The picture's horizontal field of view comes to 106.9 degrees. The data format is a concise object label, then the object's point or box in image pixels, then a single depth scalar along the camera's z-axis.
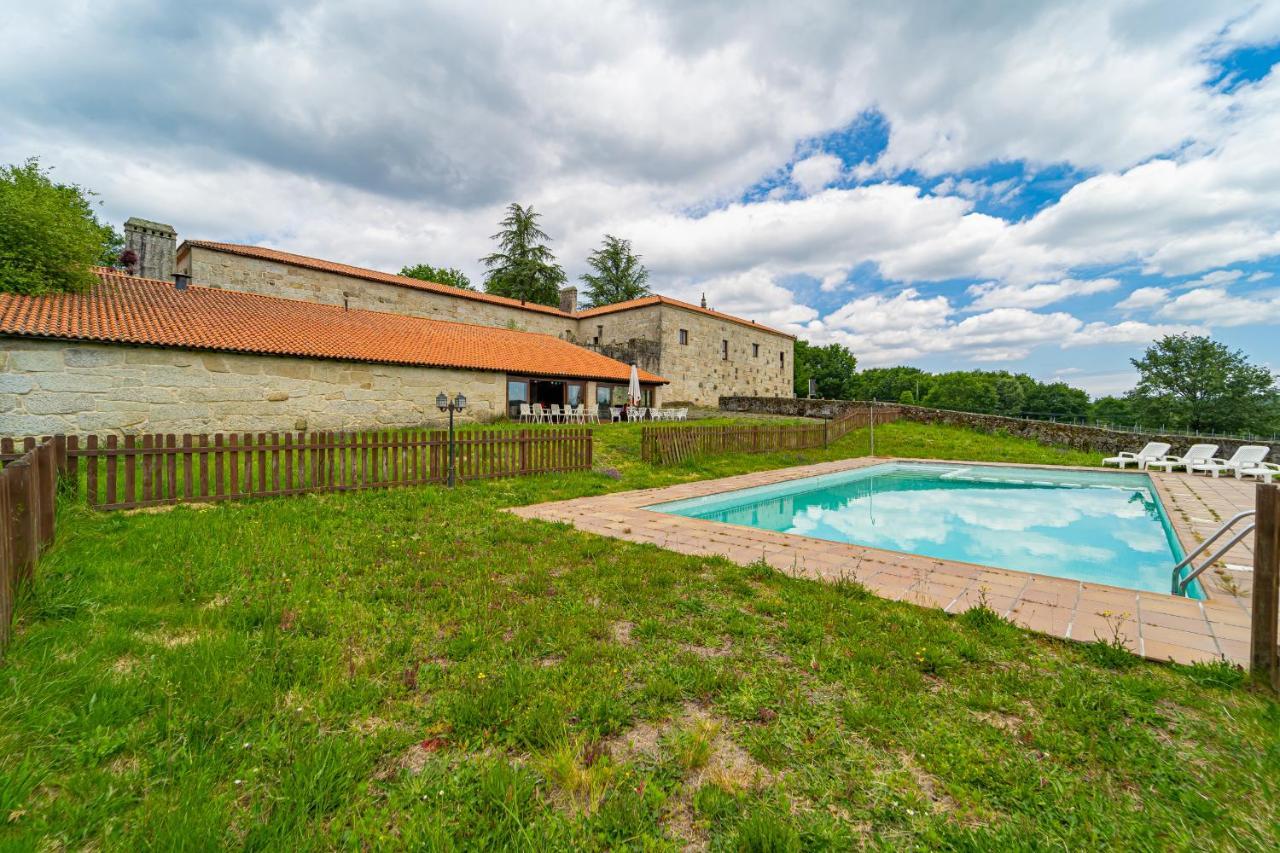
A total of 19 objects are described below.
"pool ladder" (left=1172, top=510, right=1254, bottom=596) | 3.51
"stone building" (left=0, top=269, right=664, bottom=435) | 12.21
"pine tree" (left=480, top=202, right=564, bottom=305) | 37.00
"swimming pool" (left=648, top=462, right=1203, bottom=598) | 7.34
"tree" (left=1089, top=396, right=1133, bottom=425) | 68.90
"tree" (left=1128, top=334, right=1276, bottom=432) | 41.44
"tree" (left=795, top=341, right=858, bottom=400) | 67.94
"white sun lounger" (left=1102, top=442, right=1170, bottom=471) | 16.45
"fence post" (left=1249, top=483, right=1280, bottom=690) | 2.81
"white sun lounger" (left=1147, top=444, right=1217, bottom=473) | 15.44
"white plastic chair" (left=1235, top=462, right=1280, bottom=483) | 13.26
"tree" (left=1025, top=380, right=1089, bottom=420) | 80.06
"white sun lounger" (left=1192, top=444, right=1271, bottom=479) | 13.74
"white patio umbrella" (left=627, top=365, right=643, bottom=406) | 23.10
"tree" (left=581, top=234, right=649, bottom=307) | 46.00
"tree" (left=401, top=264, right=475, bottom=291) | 44.53
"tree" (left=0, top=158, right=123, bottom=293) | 12.91
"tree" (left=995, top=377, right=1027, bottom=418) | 77.81
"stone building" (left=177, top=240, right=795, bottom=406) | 22.95
